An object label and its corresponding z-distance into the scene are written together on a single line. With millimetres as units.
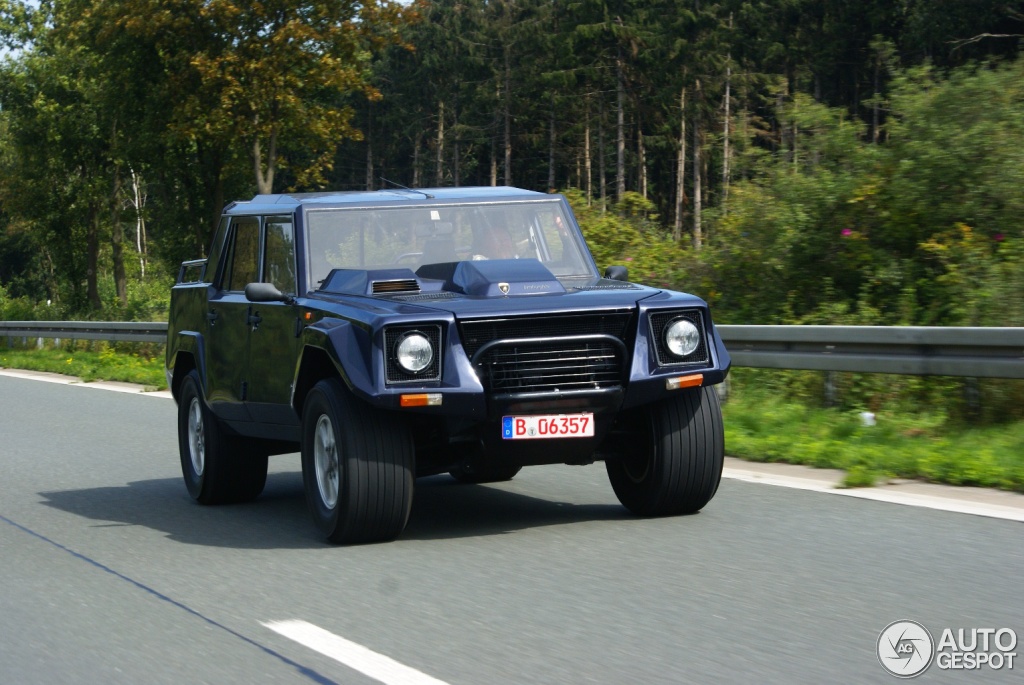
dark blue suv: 13453
